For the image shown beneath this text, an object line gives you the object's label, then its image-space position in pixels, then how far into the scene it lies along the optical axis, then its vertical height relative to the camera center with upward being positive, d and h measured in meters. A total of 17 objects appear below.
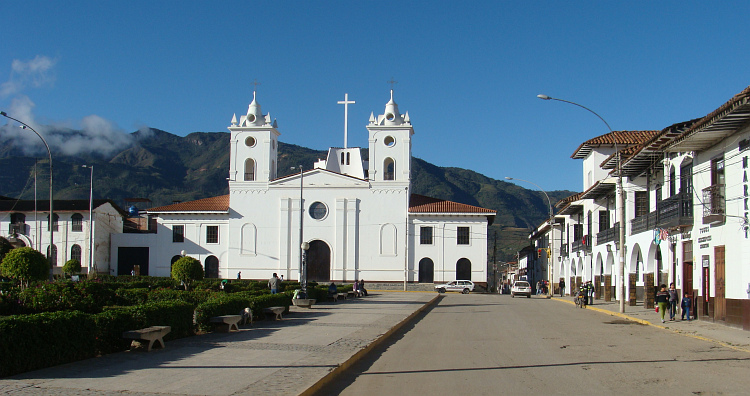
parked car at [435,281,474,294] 55.91 -4.45
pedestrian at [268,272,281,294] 28.34 -2.26
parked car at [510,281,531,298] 48.53 -3.99
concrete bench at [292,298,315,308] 26.84 -2.81
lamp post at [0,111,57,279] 28.92 +0.52
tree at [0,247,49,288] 24.86 -1.33
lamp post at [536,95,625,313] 26.90 +0.82
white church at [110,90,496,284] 59.91 +0.54
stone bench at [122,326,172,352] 12.10 -1.91
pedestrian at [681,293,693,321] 22.97 -2.39
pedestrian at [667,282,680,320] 23.28 -2.32
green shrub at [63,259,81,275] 49.03 -2.75
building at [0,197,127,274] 59.53 +0.11
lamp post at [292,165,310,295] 30.13 -1.68
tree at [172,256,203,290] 31.56 -1.84
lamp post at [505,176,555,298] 49.15 -2.81
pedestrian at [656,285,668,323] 22.11 -2.15
